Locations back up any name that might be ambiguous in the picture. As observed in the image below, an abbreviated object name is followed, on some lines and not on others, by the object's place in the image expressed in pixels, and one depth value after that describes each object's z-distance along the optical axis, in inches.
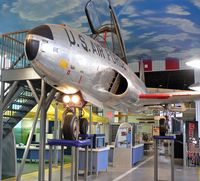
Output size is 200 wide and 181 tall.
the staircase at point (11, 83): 304.0
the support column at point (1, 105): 293.5
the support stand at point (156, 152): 295.0
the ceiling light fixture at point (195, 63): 255.3
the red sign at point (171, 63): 560.7
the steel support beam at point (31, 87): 279.1
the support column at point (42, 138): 260.0
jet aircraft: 148.6
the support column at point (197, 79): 507.7
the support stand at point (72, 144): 187.6
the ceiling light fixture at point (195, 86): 273.6
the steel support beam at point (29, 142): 264.2
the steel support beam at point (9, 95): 301.3
